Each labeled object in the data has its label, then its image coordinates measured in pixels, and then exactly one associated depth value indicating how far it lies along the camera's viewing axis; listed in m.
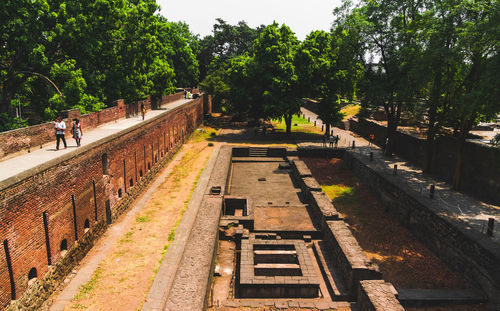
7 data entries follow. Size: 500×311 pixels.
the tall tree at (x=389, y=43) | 23.70
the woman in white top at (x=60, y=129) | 13.56
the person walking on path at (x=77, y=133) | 13.89
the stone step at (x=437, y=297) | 11.39
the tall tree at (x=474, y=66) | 12.65
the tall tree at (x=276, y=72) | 34.16
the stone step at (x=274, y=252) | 13.57
